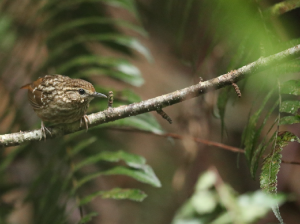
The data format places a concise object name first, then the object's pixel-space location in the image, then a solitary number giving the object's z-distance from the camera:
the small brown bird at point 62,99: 4.94
